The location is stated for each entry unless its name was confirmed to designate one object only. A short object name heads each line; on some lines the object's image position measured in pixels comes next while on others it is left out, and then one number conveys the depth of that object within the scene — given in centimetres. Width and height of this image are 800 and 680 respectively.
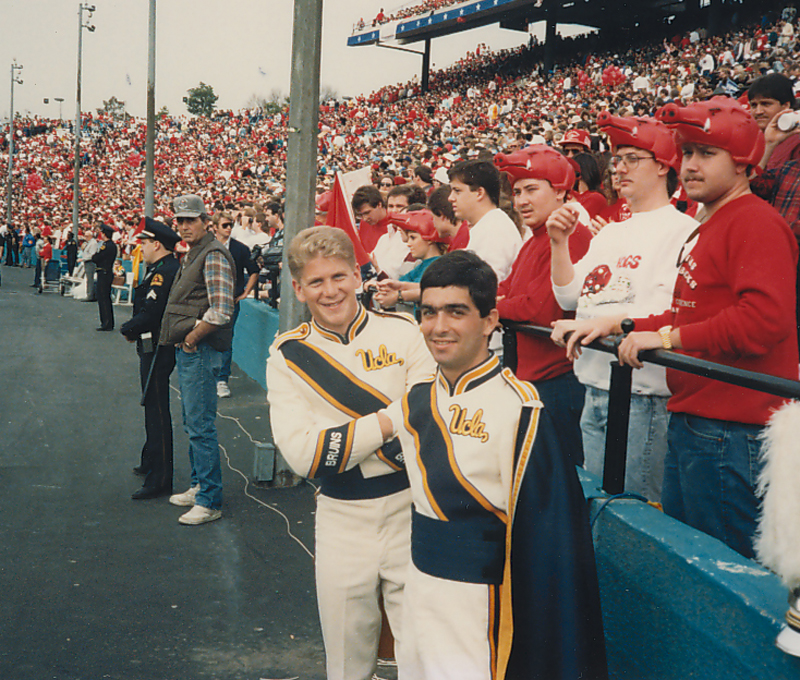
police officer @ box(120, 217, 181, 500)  566
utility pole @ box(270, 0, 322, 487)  583
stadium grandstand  2945
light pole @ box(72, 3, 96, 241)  2983
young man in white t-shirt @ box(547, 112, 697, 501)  292
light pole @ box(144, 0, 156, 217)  1620
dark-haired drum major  195
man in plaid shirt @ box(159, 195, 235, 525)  522
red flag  550
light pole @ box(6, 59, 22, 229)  4131
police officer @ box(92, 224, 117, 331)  1458
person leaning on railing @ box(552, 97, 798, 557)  224
